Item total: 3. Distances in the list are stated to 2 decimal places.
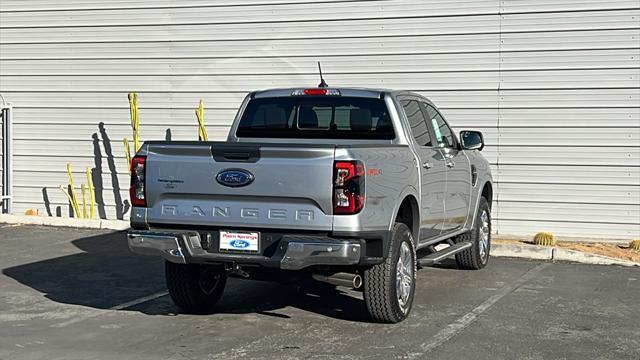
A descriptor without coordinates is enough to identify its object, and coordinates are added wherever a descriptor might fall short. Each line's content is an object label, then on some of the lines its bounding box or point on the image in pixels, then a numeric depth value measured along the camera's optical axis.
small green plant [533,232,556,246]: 12.16
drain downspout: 15.41
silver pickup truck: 6.75
